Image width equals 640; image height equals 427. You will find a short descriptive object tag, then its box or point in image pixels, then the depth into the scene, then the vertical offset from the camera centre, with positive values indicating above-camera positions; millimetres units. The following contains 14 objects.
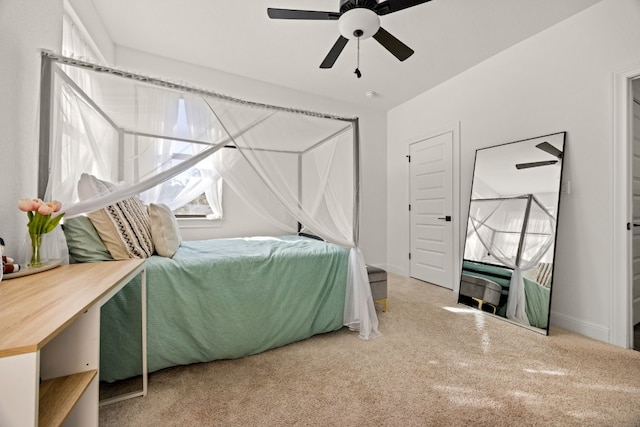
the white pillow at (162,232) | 1861 -125
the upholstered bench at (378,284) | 2568 -652
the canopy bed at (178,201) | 1528 +57
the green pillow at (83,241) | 1531 -161
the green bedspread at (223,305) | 1546 -599
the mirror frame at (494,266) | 2322 -488
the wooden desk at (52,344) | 577 -339
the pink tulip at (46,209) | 1229 +19
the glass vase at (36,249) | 1247 -170
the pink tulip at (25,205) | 1187 +35
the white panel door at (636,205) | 2240 +127
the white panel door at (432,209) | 3490 +114
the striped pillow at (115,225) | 1522 -68
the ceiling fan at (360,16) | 1707 +1315
